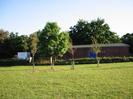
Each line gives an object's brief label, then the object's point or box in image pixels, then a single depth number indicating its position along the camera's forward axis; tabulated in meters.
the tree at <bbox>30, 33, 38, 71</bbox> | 21.16
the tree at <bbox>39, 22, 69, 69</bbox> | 31.08
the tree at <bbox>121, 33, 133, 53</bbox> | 40.94
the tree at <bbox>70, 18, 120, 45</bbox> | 46.72
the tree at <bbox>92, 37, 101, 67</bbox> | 24.80
